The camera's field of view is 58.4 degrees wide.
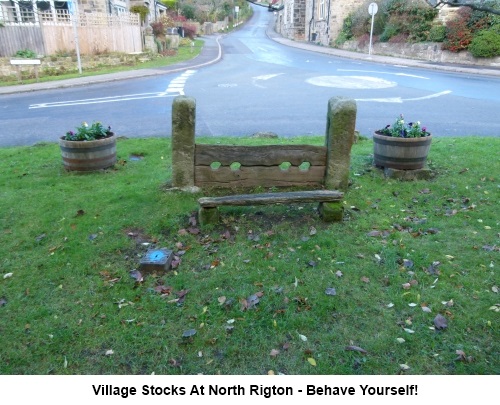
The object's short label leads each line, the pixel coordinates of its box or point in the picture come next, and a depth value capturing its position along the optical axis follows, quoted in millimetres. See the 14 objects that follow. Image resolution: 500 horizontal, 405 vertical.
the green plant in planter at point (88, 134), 6629
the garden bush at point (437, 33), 25703
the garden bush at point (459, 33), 24188
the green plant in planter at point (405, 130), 6273
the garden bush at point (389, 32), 29297
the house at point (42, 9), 22594
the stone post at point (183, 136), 5559
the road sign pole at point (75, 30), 20531
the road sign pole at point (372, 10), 28156
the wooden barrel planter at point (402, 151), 6117
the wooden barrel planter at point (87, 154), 6512
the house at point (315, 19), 37219
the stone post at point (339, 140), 5492
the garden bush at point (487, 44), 22453
